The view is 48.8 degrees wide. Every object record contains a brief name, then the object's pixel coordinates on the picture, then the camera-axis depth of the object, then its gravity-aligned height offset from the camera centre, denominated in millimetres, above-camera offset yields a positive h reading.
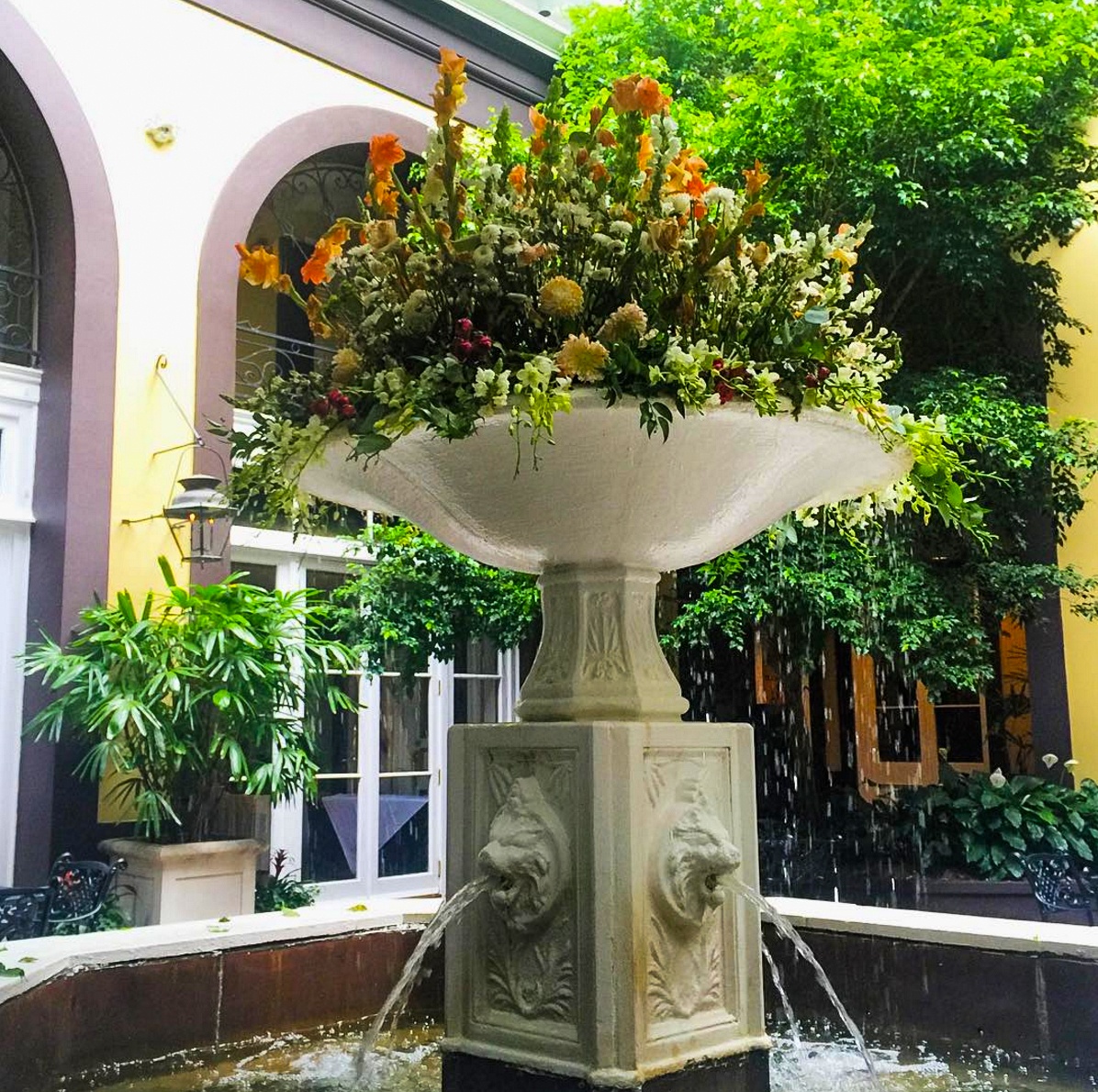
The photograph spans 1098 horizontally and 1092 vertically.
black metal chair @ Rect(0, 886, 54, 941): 4117 -694
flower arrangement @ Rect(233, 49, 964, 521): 1990 +721
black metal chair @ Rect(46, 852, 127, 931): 5086 -750
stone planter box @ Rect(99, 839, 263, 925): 5590 -795
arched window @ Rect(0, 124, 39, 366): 6602 +2348
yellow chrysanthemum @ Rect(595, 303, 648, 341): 1976 +619
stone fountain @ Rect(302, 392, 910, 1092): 2131 -129
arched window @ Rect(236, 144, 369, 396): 8125 +3545
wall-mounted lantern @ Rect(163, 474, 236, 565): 6020 +979
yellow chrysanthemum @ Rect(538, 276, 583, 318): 1988 +668
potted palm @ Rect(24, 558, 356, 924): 5590 -53
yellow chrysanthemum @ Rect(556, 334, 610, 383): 1935 +555
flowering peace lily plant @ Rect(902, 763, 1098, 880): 6559 -663
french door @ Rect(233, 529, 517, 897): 7469 -458
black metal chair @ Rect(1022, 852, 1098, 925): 4656 -737
